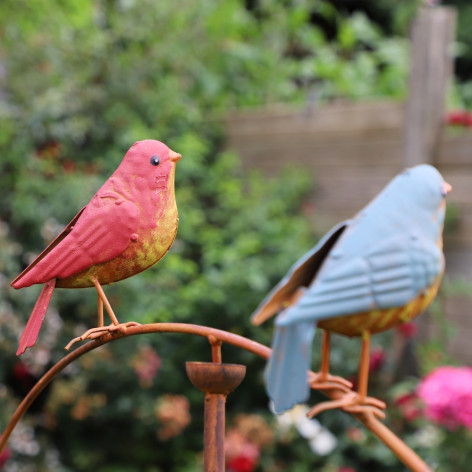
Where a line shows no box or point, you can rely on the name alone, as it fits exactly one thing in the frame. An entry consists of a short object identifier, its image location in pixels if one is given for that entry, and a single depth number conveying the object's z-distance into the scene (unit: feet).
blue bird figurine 4.27
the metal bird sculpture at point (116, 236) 5.61
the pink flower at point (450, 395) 13.39
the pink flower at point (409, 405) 16.85
